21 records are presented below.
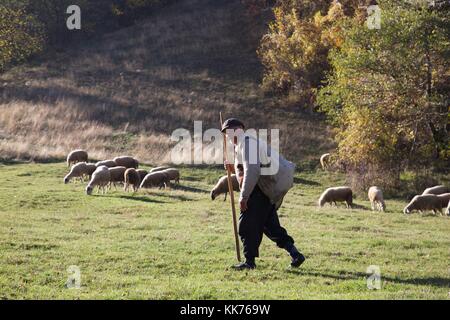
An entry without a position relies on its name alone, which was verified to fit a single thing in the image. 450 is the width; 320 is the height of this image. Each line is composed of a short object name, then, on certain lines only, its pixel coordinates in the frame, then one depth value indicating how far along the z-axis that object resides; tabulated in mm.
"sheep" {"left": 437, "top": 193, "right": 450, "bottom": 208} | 25520
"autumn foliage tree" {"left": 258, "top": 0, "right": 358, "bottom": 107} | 44719
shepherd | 11992
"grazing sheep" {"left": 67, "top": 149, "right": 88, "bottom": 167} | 33406
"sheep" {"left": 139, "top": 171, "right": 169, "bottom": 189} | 28406
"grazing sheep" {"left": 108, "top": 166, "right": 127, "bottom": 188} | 28358
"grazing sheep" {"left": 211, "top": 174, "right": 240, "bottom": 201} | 26594
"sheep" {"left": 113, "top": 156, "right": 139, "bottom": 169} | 32041
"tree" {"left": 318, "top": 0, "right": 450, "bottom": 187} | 31000
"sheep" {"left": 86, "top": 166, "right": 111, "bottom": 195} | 26219
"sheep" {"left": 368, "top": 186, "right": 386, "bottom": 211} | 26016
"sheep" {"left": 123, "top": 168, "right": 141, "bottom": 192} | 27516
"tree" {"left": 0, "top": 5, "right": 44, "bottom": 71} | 46188
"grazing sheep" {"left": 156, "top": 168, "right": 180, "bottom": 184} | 29191
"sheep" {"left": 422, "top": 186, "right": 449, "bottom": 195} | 27812
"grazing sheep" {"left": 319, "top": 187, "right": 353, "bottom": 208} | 26672
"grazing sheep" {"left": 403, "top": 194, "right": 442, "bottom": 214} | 25344
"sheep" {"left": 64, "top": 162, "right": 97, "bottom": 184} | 29141
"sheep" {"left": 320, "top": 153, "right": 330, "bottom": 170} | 35969
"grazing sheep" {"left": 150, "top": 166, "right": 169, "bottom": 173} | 30539
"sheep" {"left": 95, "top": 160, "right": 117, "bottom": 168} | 30500
